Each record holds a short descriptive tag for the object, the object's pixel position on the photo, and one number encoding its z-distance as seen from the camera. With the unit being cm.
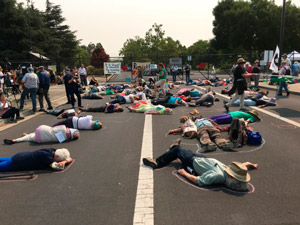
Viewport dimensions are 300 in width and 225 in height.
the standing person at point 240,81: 1016
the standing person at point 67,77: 1215
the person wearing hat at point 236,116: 830
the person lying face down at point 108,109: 1116
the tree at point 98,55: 4500
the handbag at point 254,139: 627
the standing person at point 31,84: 1079
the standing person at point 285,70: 1435
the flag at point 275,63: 1476
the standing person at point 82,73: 2144
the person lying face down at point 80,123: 796
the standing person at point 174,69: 2569
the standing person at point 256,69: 1705
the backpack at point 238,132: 614
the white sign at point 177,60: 3331
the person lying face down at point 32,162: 495
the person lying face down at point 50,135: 669
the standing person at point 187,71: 2489
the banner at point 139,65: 2852
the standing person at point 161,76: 1438
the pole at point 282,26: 1860
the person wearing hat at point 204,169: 406
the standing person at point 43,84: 1152
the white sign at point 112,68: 2733
